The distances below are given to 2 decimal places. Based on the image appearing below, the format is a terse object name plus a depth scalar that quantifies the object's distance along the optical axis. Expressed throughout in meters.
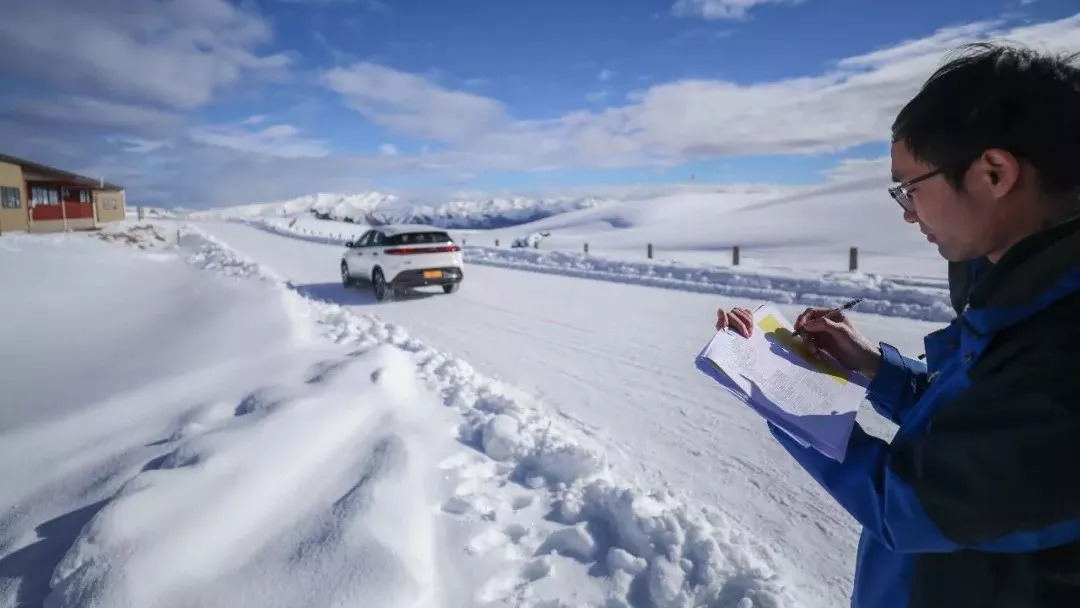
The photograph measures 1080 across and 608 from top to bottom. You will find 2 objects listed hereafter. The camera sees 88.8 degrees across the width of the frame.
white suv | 11.50
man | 0.88
